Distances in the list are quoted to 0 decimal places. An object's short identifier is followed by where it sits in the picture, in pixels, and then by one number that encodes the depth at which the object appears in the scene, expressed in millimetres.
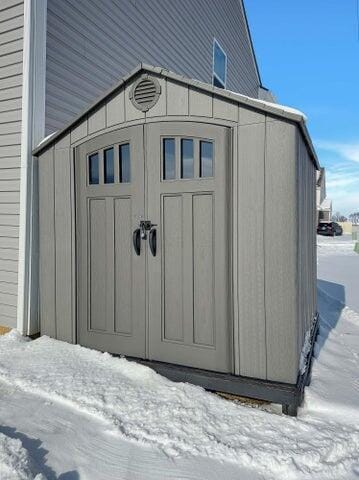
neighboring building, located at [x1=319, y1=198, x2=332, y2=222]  40062
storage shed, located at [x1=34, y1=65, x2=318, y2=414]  2533
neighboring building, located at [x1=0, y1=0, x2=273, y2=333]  3625
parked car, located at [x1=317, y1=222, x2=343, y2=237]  30453
